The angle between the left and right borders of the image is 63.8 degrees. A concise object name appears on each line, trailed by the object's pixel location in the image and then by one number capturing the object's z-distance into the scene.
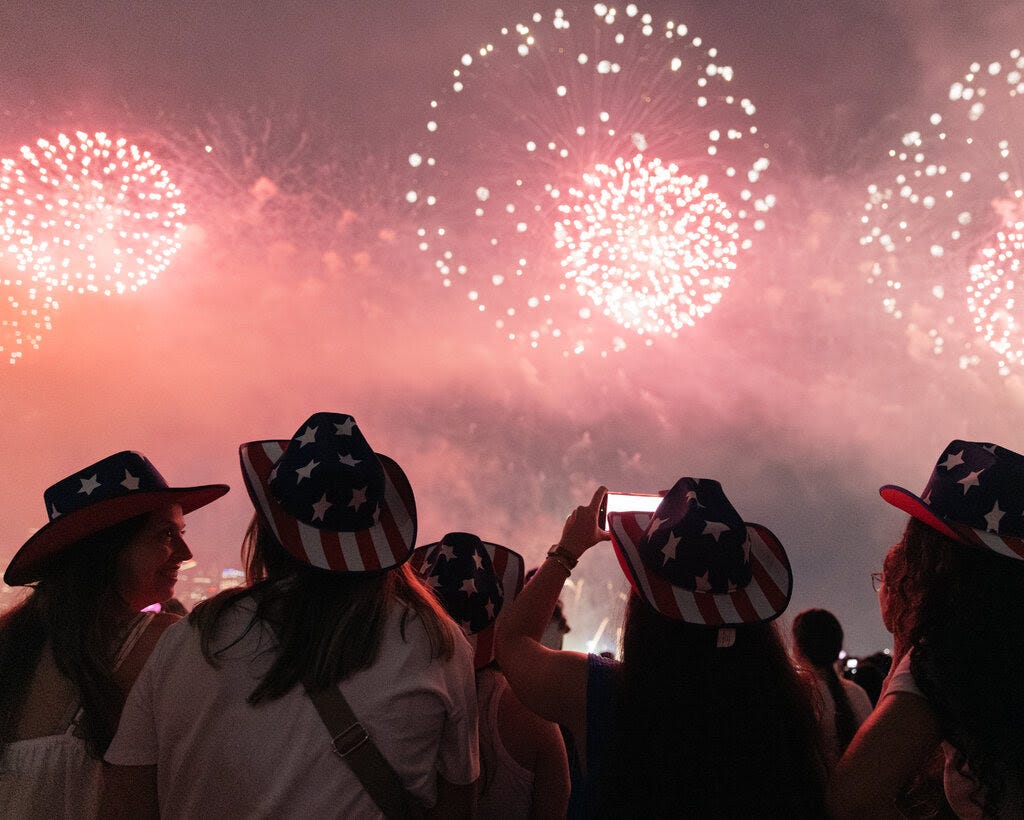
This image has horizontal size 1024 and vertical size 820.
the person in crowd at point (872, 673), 6.16
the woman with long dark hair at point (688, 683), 2.21
